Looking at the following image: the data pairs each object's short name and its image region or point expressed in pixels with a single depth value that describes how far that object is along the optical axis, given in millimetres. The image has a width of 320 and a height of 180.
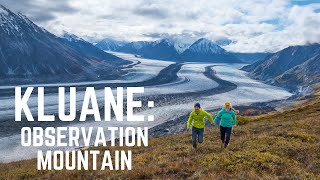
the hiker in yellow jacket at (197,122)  14342
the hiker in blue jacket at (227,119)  14150
